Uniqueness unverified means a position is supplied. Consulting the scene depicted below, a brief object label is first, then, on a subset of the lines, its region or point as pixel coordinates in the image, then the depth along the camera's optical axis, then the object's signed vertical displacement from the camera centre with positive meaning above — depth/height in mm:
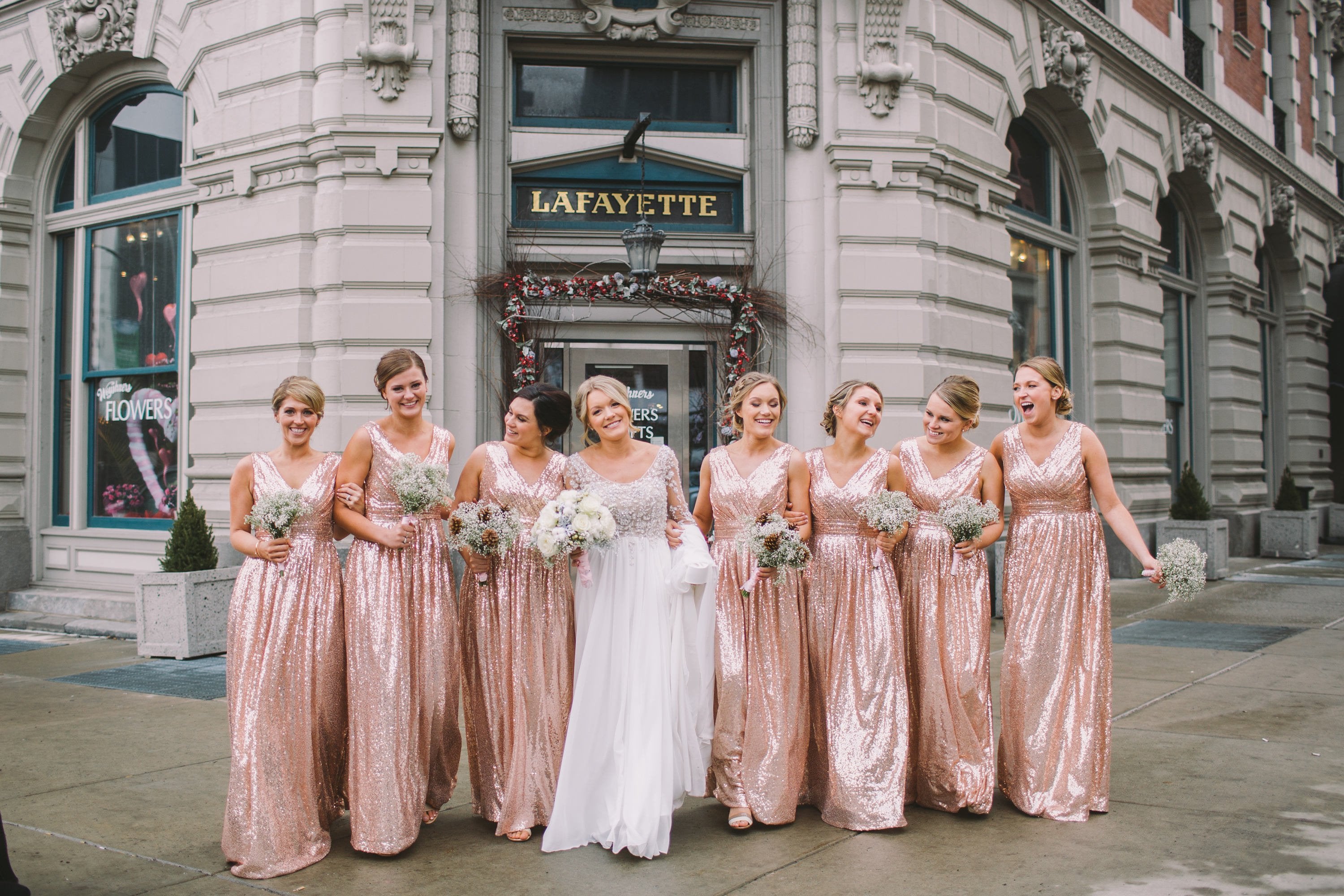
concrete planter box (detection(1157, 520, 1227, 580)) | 14742 -691
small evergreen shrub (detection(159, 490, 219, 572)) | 9570 -494
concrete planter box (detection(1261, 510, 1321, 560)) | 18562 -846
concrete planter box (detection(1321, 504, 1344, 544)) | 22669 -810
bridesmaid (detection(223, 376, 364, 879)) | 4480 -748
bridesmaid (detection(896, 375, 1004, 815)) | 5195 -645
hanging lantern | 10430 +2230
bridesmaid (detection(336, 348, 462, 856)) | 4645 -656
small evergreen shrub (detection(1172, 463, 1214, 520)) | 15227 -239
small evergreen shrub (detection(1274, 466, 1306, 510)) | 18984 -229
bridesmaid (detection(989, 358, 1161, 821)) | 5191 -573
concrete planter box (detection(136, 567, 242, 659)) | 9352 -1046
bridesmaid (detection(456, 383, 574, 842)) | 4984 -670
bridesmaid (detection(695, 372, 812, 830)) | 5027 -708
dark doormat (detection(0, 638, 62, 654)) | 10250 -1453
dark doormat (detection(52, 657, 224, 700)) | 8133 -1452
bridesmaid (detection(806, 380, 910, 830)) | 5027 -710
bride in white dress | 4723 -760
